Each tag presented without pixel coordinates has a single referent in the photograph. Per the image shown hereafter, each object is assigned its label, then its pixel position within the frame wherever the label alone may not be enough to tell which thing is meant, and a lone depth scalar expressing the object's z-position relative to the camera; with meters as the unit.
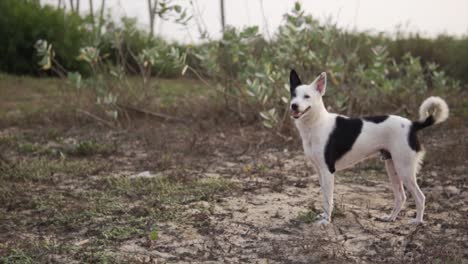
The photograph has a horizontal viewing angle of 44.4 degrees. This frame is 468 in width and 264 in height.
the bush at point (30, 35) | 11.73
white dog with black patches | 4.10
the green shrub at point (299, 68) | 7.01
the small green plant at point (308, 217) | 4.24
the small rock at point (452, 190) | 5.12
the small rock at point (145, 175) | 5.53
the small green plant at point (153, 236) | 3.82
